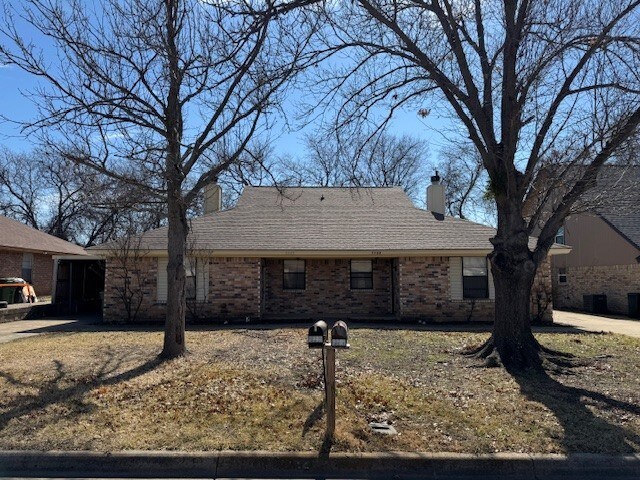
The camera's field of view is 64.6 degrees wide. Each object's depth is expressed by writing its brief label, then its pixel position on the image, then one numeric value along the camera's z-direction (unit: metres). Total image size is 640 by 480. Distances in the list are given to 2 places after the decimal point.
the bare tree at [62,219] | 41.57
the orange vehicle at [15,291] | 20.92
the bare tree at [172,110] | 8.25
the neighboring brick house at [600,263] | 20.94
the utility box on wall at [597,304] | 21.75
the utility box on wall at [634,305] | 20.03
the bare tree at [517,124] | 8.73
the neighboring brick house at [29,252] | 24.64
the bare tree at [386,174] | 37.25
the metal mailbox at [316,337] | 5.09
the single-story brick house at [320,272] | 15.95
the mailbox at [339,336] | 5.02
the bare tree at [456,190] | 37.91
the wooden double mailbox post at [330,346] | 5.04
